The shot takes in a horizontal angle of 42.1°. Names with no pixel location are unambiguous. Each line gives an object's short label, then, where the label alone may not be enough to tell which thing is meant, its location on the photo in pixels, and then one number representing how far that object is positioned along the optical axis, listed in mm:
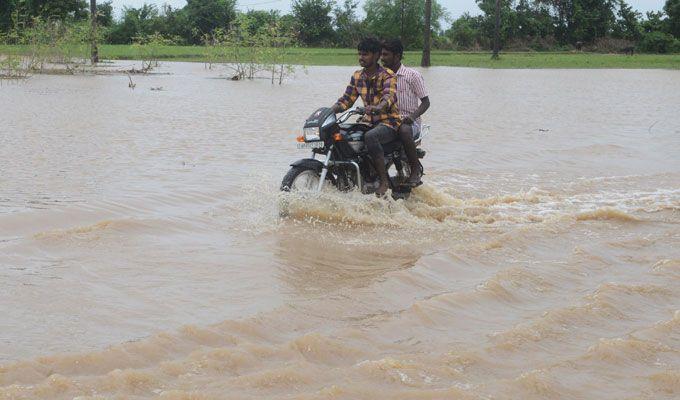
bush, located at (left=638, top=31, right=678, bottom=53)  63688
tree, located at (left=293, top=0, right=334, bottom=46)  71562
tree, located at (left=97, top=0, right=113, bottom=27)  64100
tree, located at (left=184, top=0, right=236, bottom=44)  68688
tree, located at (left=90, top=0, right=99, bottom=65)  33812
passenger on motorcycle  8773
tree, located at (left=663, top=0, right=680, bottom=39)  65375
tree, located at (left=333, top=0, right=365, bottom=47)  71812
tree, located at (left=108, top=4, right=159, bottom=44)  65375
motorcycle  8266
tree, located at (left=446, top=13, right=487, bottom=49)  70438
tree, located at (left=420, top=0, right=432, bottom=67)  43250
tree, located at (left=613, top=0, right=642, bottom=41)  70500
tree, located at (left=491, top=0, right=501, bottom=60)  52000
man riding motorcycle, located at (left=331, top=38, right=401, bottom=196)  8477
